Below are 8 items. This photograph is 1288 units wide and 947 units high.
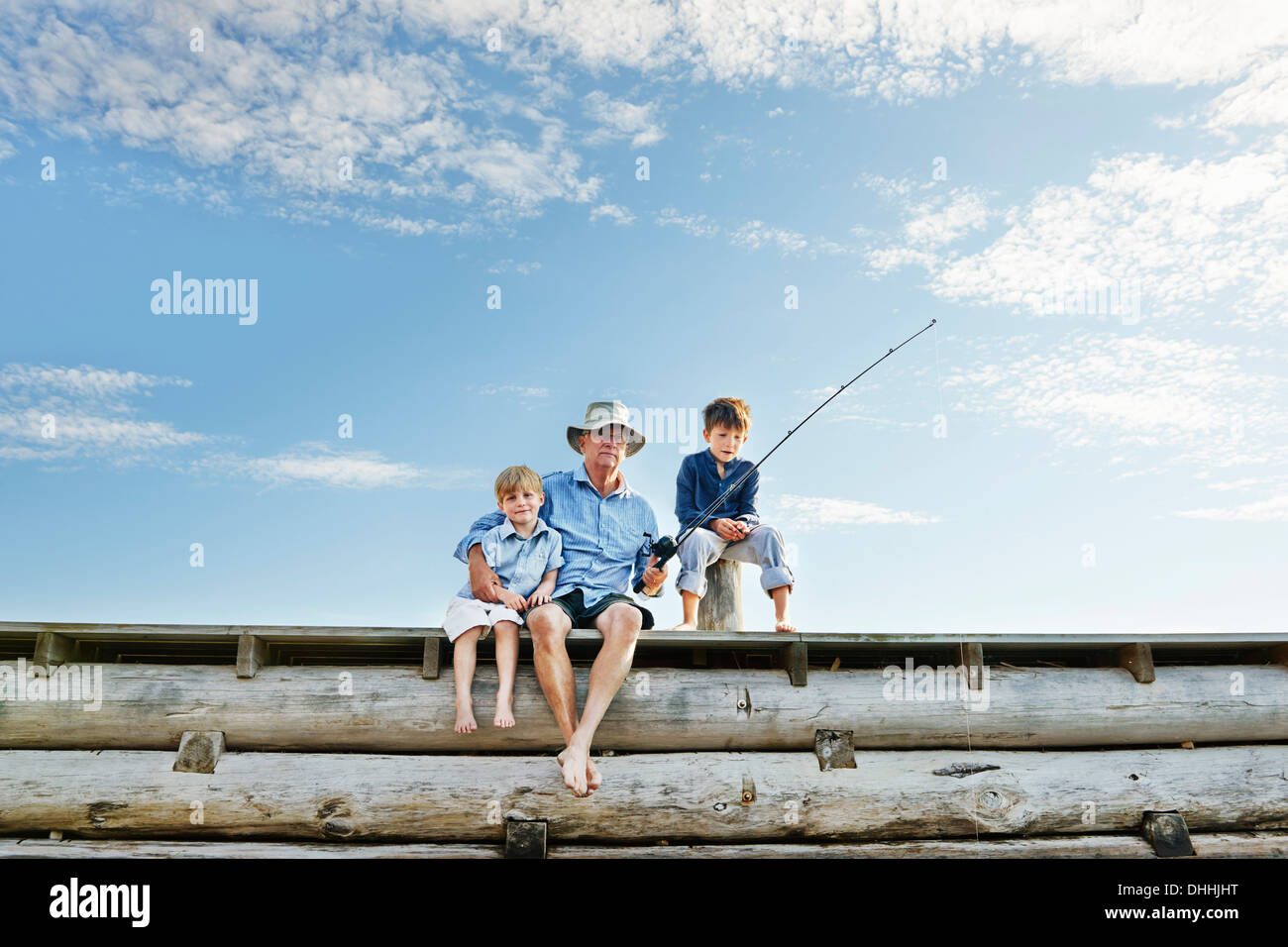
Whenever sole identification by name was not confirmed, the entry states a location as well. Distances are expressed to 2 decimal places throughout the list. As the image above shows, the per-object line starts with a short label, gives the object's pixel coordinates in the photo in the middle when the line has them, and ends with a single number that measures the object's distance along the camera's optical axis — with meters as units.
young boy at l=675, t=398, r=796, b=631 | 6.50
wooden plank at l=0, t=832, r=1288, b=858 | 5.43
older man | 5.31
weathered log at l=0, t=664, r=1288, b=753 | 5.76
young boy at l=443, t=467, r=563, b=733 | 5.38
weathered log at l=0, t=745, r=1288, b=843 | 5.54
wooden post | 6.94
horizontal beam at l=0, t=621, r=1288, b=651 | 5.66
